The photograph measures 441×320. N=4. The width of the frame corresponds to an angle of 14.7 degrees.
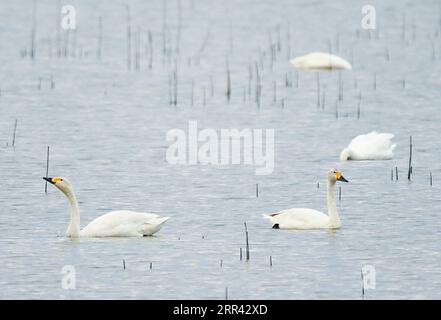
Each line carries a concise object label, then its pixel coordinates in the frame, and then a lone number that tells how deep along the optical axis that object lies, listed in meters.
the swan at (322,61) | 33.16
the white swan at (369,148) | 25.16
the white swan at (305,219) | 20.41
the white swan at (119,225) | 19.91
